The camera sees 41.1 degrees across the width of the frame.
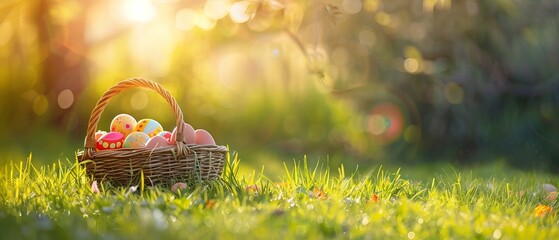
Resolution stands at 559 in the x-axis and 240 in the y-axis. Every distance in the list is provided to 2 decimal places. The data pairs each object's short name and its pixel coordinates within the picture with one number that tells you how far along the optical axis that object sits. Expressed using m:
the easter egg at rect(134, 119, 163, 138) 4.20
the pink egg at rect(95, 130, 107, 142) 4.10
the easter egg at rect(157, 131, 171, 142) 4.05
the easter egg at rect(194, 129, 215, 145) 4.05
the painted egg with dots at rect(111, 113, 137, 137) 4.25
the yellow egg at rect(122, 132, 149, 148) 3.92
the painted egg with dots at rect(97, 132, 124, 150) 3.96
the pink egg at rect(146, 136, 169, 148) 3.78
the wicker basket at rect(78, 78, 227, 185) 3.67
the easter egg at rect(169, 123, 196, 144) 3.96
